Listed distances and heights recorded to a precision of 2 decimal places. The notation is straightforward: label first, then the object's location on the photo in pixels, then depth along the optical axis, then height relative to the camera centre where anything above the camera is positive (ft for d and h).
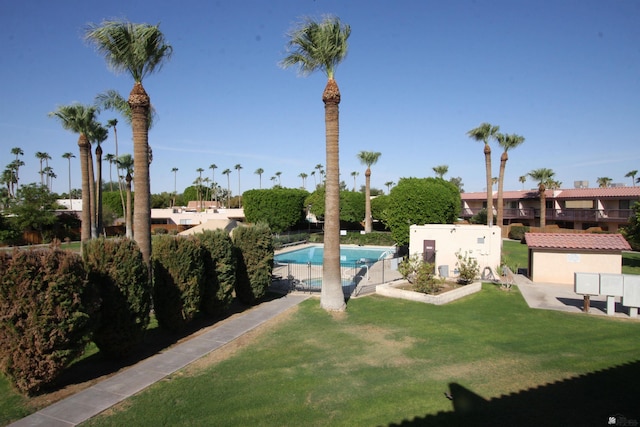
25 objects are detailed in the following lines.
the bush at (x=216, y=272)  43.68 -7.21
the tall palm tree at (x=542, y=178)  139.33 +10.53
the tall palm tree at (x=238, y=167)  397.10 +44.82
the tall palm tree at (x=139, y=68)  44.91 +17.88
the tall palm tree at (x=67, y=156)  266.77 +40.59
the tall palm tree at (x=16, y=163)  264.60 +35.59
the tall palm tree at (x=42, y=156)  284.24 +43.86
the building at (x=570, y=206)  137.39 -0.65
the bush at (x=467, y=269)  61.72 -10.48
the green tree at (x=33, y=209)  126.52 +1.27
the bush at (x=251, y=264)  51.47 -7.53
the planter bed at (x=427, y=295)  52.29 -12.57
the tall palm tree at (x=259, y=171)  398.01 +39.83
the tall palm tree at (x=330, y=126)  47.60 +10.62
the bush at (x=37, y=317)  24.53 -6.85
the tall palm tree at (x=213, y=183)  367.74 +26.80
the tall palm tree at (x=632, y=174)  266.36 +20.77
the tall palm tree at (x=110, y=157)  234.01 +34.86
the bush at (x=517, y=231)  144.69 -10.12
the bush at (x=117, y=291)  30.96 -6.56
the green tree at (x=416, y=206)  94.17 +0.18
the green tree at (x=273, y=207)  147.74 +0.74
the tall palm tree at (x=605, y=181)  237.86 +14.37
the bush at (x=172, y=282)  38.11 -7.24
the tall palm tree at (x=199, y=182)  330.24 +25.05
